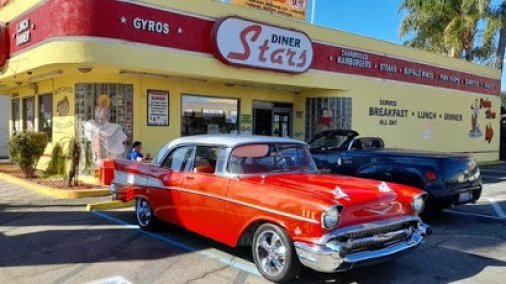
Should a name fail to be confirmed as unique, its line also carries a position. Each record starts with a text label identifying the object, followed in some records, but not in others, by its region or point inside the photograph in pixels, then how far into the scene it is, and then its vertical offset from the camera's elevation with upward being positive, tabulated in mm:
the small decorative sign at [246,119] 14711 +123
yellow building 10578 +1304
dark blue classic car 7691 -770
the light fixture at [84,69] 10820 +1197
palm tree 22547 +5008
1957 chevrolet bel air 4586 -902
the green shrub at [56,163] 13141 -1201
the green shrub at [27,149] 12359 -777
